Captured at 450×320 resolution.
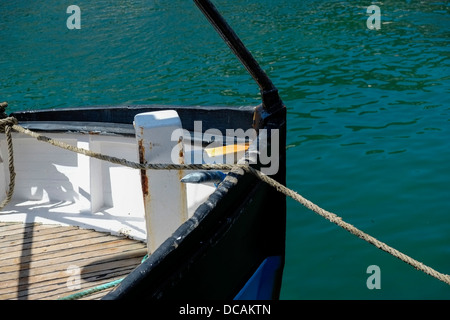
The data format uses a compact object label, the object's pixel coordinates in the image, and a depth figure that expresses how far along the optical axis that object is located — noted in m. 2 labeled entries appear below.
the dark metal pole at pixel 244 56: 3.12
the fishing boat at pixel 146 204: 2.63
